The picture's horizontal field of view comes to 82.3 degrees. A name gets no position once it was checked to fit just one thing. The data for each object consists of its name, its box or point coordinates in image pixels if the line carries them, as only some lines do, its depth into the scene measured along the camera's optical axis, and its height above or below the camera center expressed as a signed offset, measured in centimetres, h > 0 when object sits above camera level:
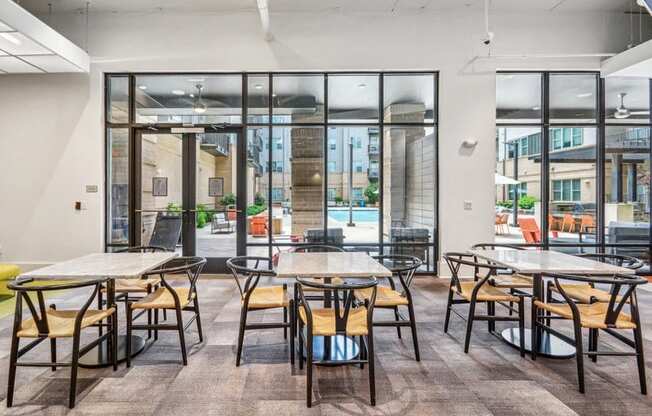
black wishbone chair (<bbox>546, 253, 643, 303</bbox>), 315 -75
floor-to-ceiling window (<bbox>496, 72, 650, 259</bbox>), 614 +96
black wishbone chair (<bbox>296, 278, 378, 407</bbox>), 238 -80
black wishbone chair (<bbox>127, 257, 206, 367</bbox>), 294 -78
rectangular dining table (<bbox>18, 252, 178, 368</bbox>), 265 -48
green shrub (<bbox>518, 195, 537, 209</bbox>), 639 +13
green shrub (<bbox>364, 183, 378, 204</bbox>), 620 +25
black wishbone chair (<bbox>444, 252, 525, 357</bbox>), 317 -78
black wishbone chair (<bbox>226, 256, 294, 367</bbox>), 292 -77
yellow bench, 484 -90
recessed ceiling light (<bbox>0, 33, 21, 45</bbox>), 442 +205
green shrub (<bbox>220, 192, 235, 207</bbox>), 620 +13
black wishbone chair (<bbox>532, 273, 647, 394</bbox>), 256 -79
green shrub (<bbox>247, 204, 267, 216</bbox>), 618 -2
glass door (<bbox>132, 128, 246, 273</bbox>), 614 +25
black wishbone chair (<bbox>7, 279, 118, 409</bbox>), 236 -81
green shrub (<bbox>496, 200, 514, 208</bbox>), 657 +8
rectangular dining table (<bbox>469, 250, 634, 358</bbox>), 289 -47
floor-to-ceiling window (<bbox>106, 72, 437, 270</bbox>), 611 +101
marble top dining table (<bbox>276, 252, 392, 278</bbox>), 277 -47
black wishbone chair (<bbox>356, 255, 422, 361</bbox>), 298 -76
